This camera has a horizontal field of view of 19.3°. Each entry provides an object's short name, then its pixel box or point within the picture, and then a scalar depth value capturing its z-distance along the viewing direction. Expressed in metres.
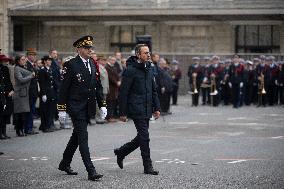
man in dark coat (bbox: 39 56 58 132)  20.64
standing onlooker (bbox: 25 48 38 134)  19.73
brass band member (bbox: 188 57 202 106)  33.44
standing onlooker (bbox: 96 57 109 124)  23.17
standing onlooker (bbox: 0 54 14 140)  17.19
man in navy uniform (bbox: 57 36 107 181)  12.05
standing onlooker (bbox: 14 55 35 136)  19.28
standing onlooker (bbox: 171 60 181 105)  33.97
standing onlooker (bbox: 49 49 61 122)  21.27
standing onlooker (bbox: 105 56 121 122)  24.33
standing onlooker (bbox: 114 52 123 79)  25.86
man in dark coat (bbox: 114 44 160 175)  12.54
